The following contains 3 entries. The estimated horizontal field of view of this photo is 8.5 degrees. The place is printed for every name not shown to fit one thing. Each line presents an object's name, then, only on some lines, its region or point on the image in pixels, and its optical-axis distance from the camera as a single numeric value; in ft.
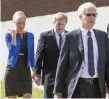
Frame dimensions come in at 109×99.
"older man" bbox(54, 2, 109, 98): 27.78
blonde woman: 40.31
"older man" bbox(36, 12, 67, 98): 37.57
